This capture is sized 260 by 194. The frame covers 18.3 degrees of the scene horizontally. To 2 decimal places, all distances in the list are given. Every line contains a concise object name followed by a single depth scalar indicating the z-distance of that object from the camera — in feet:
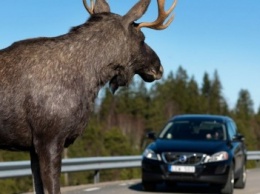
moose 23.45
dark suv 50.34
